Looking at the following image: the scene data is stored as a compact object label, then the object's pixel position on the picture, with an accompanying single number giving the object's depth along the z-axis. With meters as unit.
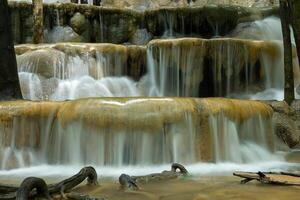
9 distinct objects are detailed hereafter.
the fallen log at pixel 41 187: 5.36
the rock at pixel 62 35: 19.61
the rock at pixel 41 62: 13.79
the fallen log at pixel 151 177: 6.66
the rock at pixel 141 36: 20.34
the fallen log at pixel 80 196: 5.66
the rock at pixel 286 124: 11.76
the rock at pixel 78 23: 19.98
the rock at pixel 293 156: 9.96
